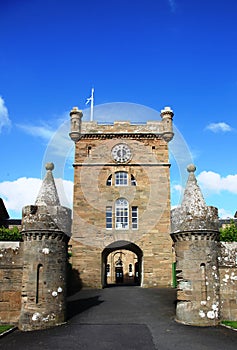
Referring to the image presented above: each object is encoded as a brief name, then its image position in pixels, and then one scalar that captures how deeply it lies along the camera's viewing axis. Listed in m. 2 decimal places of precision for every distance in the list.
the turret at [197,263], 14.98
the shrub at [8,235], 29.56
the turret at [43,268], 14.67
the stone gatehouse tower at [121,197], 32.38
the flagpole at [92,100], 38.05
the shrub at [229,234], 28.54
